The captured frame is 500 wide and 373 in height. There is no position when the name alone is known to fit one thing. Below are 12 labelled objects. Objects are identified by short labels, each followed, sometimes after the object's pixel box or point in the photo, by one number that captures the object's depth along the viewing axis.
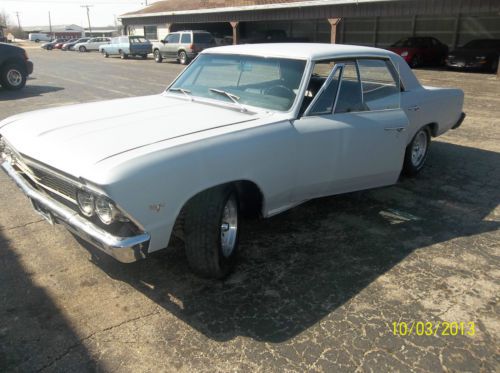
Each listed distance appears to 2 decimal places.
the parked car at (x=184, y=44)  23.48
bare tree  135.25
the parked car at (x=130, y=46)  29.77
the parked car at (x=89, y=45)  45.69
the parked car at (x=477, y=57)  19.08
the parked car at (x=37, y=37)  81.44
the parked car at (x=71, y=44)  48.01
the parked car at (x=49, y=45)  52.81
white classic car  2.62
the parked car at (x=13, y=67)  12.34
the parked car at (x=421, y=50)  21.14
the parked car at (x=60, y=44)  51.63
